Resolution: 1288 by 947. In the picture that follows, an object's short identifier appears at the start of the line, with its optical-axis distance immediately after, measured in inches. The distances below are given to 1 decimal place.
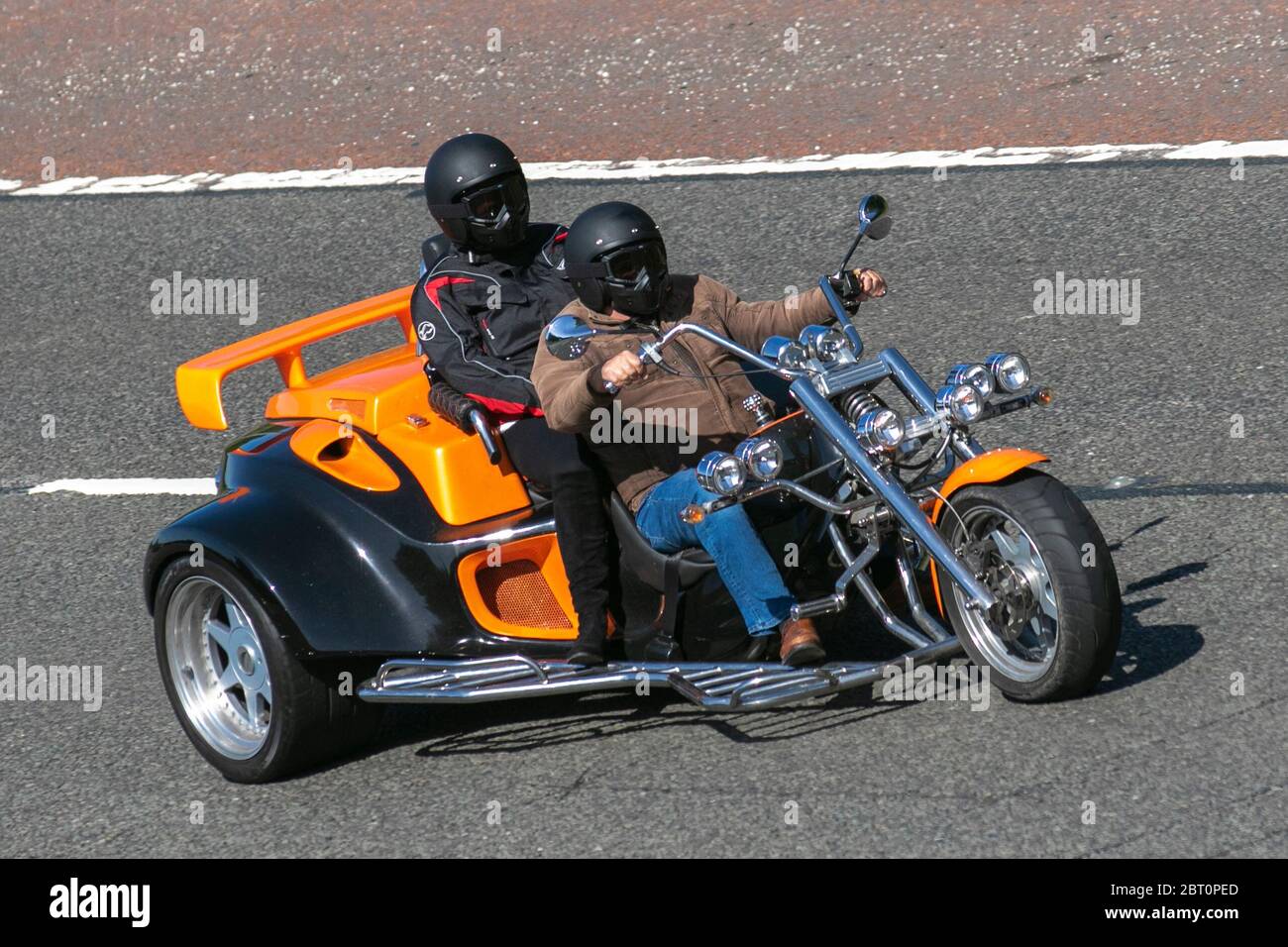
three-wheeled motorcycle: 366.9
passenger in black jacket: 423.8
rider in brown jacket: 382.3
